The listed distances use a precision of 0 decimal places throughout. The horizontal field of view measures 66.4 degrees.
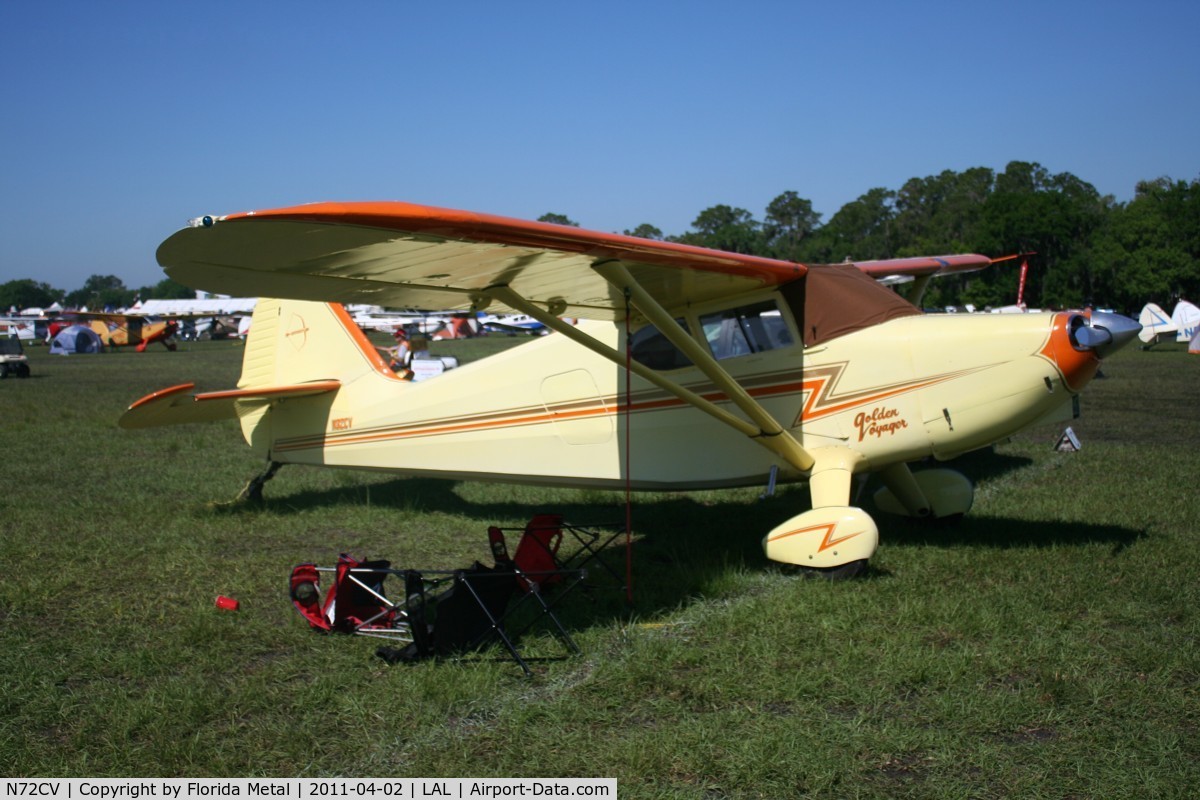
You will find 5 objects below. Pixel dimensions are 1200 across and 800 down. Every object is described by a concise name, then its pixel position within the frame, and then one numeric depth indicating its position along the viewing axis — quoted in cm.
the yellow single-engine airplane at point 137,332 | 5134
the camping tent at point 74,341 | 4750
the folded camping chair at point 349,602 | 493
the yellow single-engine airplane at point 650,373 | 475
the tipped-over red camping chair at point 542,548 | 569
